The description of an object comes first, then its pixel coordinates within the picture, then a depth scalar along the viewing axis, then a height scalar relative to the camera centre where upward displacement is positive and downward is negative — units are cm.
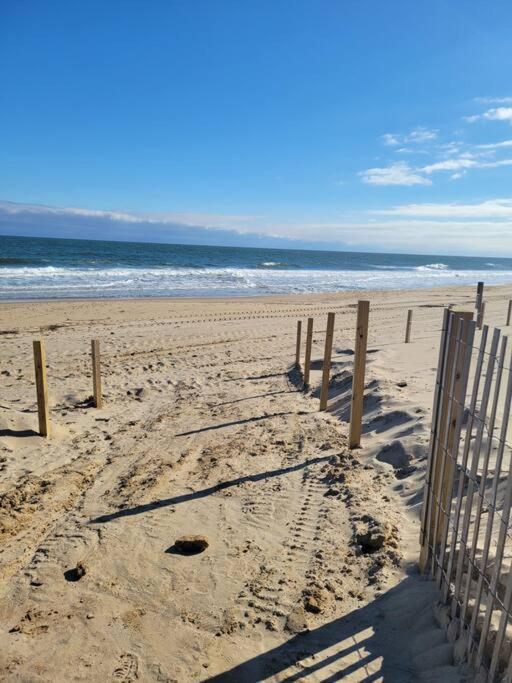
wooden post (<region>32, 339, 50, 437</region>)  666 -195
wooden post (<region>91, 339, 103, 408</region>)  817 -223
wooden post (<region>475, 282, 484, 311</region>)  1367 -115
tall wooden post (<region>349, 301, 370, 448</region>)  605 -149
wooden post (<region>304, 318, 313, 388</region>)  959 -201
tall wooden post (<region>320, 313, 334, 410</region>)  783 -180
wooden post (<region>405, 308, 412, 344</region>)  1372 -215
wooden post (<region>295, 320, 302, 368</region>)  1123 -232
